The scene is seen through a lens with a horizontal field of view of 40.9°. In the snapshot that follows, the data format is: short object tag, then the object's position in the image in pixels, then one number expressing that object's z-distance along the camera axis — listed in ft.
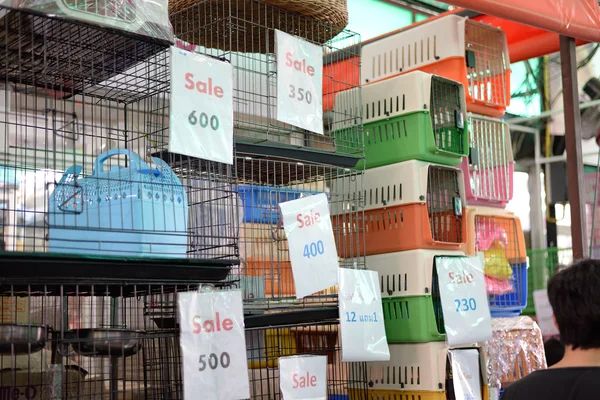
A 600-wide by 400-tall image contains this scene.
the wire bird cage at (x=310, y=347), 10.42
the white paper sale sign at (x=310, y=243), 8.57
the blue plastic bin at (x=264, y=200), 9.29
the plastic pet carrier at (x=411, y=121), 10.27
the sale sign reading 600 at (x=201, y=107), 7.22
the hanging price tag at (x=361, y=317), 9.08
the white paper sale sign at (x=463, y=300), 9.98
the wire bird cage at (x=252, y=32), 9.00
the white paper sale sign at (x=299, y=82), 8.68
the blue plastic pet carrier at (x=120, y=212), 7.02
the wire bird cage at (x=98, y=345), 6.57
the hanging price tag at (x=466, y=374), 9.99
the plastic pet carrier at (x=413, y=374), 9.86
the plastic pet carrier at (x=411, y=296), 9.99
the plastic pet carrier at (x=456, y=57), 11.34
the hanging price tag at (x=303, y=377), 8.38
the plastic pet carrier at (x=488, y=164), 11.44
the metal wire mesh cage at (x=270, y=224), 9.04
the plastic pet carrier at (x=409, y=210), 10.17
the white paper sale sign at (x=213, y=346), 7.00
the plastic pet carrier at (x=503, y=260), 11.81
